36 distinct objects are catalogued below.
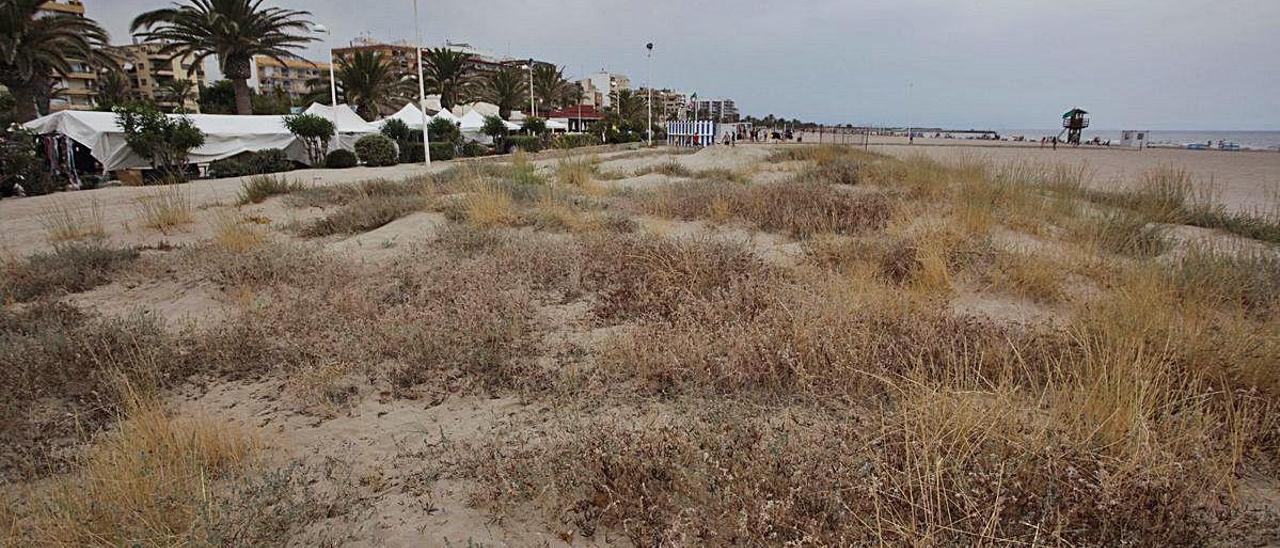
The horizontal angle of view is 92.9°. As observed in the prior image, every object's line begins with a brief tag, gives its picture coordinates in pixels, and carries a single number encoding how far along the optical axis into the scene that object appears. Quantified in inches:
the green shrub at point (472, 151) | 1187.3
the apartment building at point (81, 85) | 2655.0
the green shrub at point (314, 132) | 866.1
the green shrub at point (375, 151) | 947.3
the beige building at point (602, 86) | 5588.6
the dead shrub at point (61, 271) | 217.9
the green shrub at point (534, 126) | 1563.7
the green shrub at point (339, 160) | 882.1
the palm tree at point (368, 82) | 1424.7
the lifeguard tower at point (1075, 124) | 1977.1
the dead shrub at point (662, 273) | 185.5
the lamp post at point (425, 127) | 900.0
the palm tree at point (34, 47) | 900.0
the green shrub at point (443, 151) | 1084.1
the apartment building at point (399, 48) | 4042.8
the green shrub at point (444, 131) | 1135.0
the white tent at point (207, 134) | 701.3
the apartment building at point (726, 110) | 5657.5
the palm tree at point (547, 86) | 2290.8
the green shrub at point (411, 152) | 1029.8
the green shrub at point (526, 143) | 1295.5
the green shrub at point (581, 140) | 1528.1
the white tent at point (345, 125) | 984.9
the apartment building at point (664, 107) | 3414.4
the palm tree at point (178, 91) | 2389.4
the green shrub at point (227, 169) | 752.3
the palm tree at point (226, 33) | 1007.0
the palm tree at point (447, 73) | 1704.0
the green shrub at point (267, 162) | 796.0
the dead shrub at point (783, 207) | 288.4
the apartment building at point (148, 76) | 3017.7
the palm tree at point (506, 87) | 1866.4
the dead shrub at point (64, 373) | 116.3
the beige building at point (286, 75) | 4143.7
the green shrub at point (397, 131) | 1056.8
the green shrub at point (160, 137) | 683.4
